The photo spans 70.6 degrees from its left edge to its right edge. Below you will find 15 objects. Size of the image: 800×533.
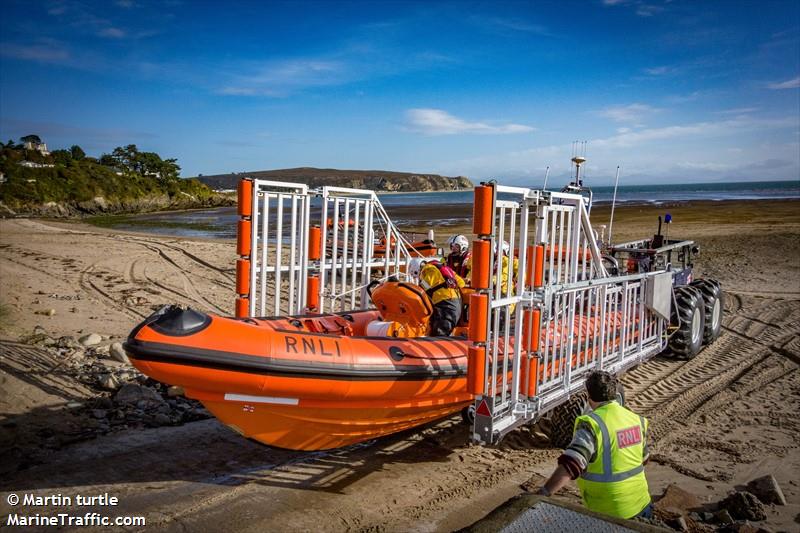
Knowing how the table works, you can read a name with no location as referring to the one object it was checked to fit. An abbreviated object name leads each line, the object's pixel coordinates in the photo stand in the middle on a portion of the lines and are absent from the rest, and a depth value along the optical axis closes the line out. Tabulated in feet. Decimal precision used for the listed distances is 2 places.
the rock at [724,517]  11.54
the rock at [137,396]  17.84
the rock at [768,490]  12.55
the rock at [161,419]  16.85
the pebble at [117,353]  21.07
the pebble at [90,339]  22.30
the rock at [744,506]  11.74
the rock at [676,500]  12.23
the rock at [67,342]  21.62
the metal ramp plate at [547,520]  5.91
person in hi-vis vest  8.23
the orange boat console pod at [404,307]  16.37
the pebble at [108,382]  18.57
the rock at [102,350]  21.58
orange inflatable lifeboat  11.57
